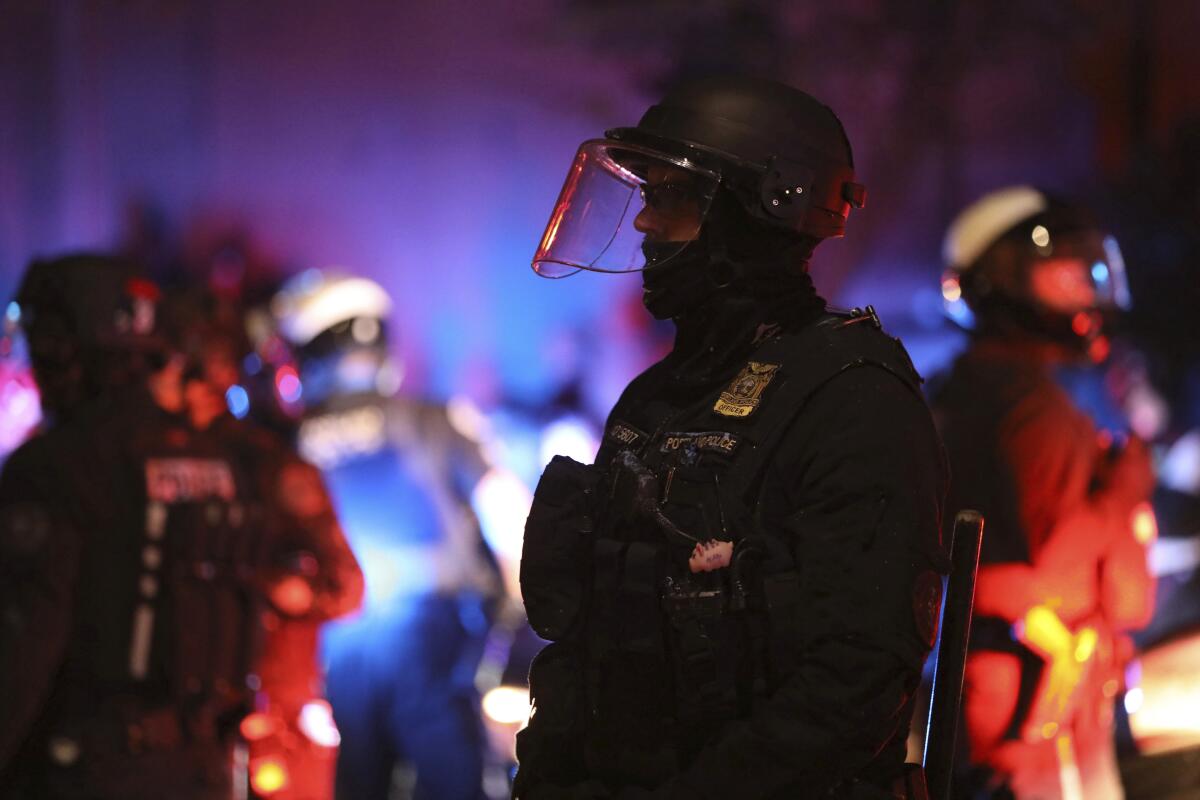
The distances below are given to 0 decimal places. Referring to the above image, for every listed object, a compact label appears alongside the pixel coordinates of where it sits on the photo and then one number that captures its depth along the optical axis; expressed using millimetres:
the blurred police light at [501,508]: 12169
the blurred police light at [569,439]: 17891
